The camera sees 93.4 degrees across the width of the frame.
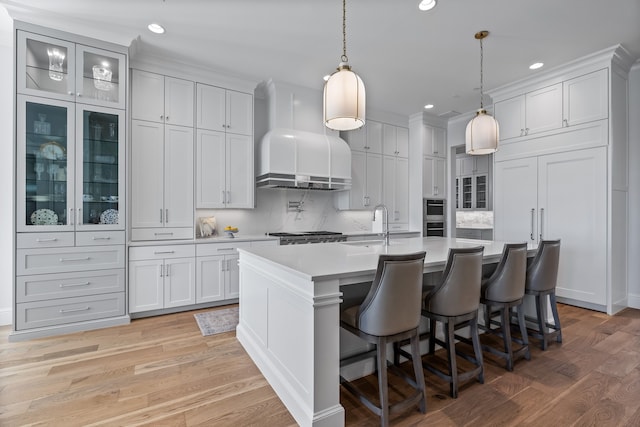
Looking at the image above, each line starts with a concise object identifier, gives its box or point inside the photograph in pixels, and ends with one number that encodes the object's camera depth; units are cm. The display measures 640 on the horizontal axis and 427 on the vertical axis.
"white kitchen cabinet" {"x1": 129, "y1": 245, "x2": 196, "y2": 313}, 330
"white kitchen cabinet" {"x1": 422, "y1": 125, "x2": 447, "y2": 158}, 574
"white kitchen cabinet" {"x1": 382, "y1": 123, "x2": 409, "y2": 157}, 556
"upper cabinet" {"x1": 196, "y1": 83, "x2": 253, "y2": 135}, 387
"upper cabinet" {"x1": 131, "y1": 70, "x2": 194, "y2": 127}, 350
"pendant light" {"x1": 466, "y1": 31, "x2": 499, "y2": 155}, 289
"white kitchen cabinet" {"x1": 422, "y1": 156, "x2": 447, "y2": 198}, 571
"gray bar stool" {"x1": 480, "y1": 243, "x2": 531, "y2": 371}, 225
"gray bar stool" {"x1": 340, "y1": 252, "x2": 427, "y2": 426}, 161
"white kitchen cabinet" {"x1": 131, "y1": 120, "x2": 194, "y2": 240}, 349
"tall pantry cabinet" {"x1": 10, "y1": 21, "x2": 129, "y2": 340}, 279
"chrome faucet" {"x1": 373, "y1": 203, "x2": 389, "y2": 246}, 282
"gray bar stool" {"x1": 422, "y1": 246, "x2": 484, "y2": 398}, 191
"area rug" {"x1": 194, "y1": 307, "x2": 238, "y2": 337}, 305
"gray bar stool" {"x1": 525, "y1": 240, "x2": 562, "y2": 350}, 257
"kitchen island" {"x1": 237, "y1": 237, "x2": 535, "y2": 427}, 157
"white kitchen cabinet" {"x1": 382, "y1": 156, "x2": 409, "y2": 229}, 559
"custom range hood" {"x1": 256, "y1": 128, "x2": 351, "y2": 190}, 413
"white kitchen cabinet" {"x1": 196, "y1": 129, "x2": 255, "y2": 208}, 389
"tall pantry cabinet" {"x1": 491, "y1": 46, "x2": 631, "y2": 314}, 349
